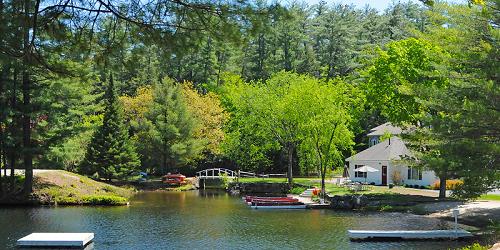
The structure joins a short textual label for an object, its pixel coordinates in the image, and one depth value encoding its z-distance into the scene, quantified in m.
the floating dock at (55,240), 21.30
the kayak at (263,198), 38.03
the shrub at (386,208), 34.06
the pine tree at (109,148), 47.41
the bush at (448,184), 42.62
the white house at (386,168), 46.91
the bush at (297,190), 46.00
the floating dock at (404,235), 23.70
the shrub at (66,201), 36.25
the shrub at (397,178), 47.34
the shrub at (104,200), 36.59
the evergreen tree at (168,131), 54.41
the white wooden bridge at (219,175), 56.66
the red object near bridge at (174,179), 52.28
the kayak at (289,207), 36.06
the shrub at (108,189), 41.28
